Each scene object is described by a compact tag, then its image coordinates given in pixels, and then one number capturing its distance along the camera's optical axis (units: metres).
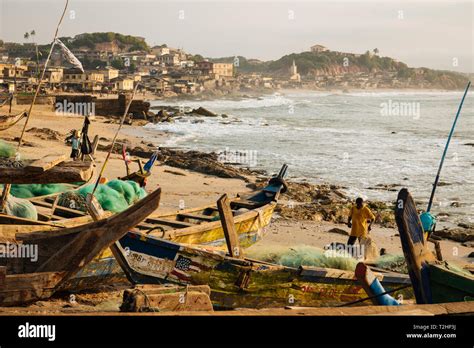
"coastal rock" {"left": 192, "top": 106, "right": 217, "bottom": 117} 56.18
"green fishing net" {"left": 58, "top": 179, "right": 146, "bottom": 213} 11.57
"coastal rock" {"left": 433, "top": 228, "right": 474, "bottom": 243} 15.54
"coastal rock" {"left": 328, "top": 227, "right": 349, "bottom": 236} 15.29
